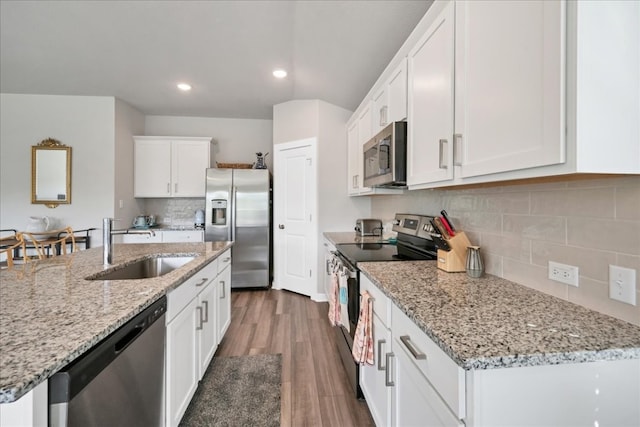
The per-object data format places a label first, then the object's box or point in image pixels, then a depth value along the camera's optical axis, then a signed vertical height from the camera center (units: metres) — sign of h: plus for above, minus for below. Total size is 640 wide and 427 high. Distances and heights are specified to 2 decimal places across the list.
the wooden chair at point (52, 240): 3.50 -0.40
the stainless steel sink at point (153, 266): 1.86 -0.39
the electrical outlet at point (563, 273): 1.00 -0.21
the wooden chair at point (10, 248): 1.85 -0.36
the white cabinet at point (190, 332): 1.32 -0.71
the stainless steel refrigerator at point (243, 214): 4.02 -0.04
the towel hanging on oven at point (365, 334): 1.46 -0.63
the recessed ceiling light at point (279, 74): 3.19 +1.58
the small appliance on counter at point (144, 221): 4.29 -0.17
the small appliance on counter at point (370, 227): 3.21 -0.17
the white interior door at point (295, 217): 3.73 -0.07
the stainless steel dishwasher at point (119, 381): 0.71 -0.53
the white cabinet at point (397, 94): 1.74 +0.78
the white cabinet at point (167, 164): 4.40 +0.72
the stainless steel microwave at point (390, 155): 1.73 +0.38
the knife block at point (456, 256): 1.46 -0.22
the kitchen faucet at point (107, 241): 1.66 -0.19
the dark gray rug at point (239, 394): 1.62 -1.17
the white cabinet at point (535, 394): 0.68 -0.45
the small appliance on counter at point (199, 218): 4.49 -0.12
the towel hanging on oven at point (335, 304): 2.15 -0.71
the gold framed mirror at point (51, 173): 3.93 +0.50
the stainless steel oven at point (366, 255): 1.78 -0.30
